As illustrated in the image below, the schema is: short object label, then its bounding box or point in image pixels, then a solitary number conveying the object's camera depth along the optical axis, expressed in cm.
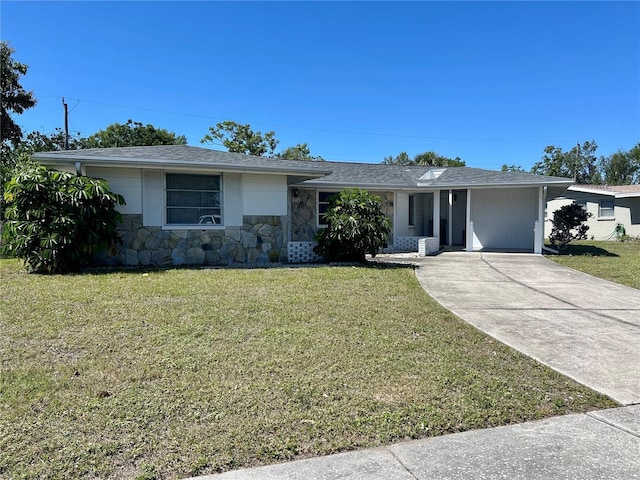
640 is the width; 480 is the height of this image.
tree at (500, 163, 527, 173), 5541
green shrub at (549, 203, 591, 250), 1653
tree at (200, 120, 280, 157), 3931
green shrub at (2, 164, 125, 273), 853
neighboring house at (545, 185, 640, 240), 2311
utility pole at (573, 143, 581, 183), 4762
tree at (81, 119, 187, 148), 3803
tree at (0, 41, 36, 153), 1788
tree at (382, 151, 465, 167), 3869
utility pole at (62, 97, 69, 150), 2682
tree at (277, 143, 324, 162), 4328
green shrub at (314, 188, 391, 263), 1104
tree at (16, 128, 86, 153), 2501
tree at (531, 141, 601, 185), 4916
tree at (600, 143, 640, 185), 5406
